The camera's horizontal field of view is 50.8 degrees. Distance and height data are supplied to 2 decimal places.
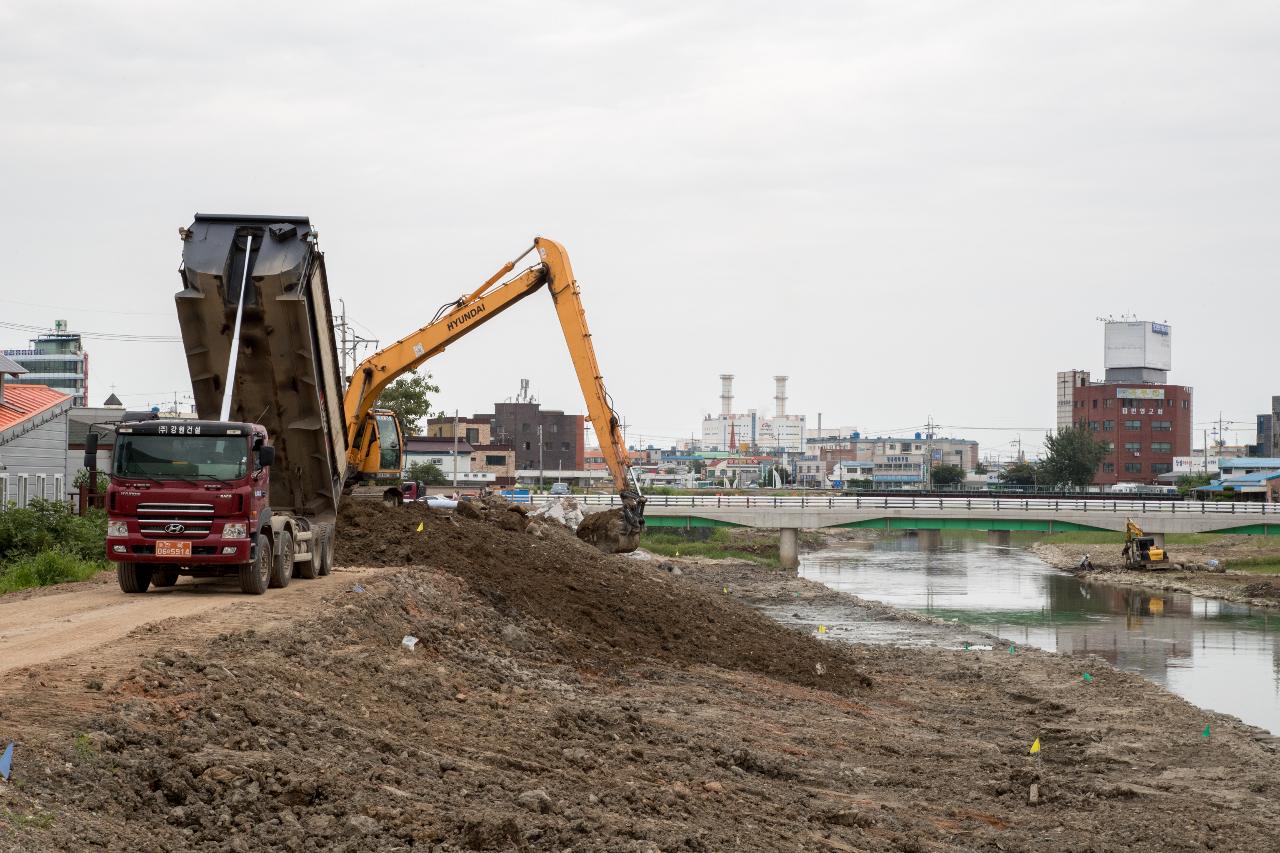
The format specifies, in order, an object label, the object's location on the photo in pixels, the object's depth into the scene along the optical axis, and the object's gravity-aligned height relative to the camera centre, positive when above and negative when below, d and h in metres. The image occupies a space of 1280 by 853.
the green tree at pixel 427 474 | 109.09 -2.00
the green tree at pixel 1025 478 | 189.11 -2.21
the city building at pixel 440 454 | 128.75 -0.37
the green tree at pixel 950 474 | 199.25 -1.98
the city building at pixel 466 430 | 154.50 +2.49
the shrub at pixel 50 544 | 27.58 -2.37
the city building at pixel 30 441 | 41.34 +0.04
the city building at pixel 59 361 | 188.88 +11.48
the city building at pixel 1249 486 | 123.25 -1.86
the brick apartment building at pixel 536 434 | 172.50 +2.42
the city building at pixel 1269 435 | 175.50 +4.47
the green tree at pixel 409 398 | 77.94 +3.03
